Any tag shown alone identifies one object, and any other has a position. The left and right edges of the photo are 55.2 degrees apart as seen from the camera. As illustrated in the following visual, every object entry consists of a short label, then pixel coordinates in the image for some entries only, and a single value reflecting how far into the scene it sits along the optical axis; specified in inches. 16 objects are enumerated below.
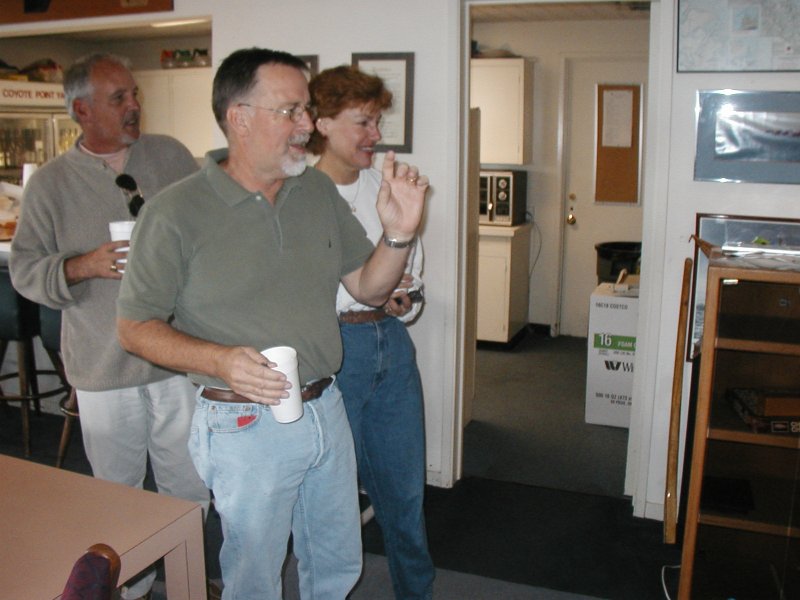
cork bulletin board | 207.5
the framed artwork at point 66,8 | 127.9
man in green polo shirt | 57.4
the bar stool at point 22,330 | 125.8
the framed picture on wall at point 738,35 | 96.0
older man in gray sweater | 80.4
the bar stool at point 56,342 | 119.2
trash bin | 197.2
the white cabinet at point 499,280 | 200.1
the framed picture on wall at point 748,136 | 97.6
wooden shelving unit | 80.2
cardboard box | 149.0
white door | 208.8
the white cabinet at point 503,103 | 200.5
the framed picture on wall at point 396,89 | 113.0
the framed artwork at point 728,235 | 99.4
